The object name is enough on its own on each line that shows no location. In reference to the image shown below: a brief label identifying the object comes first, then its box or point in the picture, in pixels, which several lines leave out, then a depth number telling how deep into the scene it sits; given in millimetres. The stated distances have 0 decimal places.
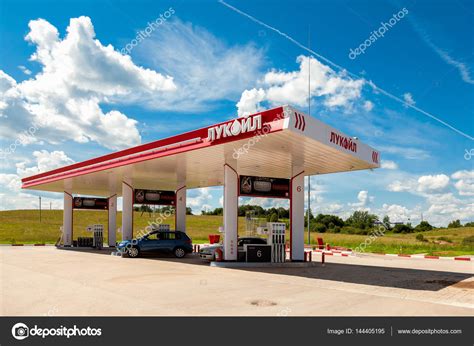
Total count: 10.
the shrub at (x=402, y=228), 85125
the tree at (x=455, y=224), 96375
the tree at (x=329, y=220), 85975
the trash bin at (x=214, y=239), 33759
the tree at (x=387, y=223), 81725
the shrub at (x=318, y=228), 79006
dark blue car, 22625
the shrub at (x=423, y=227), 86019
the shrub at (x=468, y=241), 47641
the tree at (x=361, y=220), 86088
